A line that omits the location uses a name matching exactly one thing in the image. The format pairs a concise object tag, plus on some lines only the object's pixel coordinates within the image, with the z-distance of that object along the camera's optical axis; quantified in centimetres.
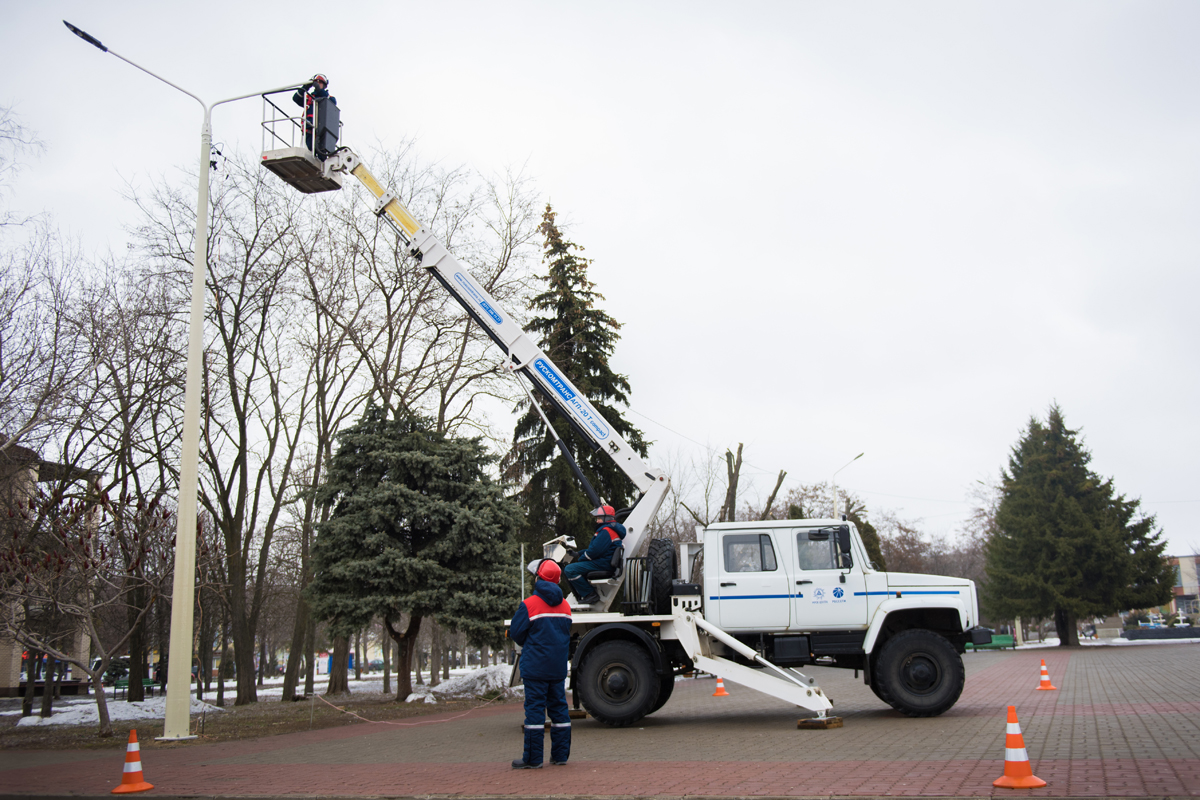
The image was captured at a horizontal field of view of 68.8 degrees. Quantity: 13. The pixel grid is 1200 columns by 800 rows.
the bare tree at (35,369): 1561
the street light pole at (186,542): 1247
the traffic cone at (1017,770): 647
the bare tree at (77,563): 1329
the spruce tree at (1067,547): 3706
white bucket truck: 1219
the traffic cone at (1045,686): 1609
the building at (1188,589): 9684
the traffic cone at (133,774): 793
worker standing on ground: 843
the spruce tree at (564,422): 2667
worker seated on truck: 1295
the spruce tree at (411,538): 1844
